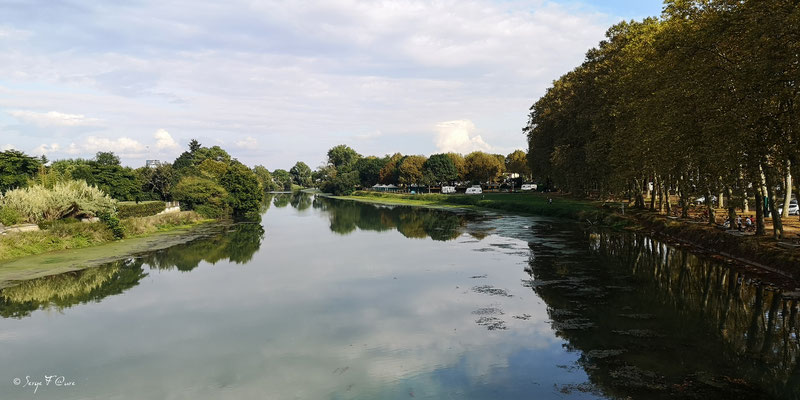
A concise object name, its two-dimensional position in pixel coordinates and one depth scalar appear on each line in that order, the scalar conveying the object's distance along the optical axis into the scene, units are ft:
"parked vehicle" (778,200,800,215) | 130.06
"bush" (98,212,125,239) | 149.79
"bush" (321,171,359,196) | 592.19
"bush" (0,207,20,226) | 122.11
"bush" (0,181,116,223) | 130.00
